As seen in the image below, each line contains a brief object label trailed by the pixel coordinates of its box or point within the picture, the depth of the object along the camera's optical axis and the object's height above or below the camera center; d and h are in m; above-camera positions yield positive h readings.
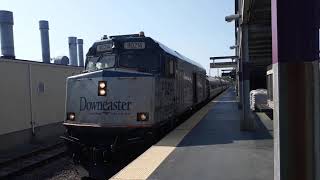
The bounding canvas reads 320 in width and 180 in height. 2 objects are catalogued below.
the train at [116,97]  5.63 -0.24
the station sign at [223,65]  29.06 +2.33
